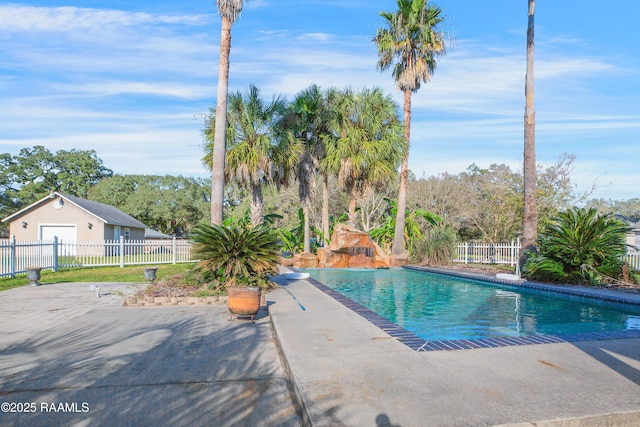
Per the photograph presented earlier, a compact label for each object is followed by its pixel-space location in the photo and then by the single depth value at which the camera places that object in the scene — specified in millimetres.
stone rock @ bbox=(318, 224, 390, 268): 17906
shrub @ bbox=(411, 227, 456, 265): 17984
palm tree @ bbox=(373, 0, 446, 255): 18844
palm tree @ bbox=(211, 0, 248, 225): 11266
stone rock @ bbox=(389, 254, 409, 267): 18266
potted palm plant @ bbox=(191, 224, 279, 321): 9273
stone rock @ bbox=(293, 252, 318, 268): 18047
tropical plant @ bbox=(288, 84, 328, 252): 18422
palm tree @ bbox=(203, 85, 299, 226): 15453
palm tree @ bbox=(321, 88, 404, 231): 18328
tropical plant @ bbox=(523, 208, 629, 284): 10812
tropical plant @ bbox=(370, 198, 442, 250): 19734
